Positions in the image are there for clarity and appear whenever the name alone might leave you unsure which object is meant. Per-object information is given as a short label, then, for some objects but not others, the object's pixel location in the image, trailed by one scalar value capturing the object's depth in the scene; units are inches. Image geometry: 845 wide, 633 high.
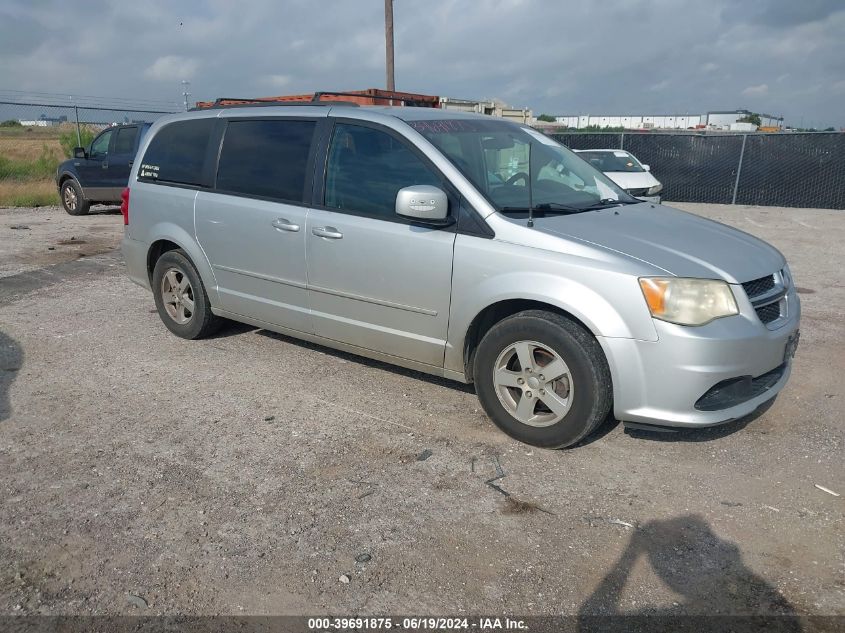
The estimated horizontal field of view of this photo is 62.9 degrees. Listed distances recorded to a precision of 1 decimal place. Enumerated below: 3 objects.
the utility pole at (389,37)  822.5
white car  523.5
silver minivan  137.8
